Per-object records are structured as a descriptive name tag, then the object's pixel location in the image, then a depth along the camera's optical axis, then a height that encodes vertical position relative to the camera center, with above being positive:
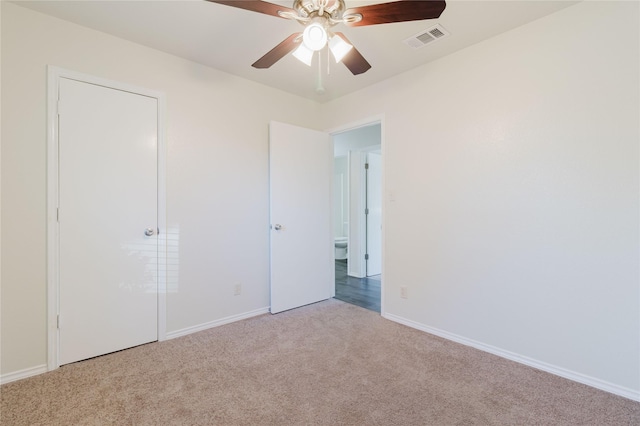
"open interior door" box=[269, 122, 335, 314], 3.21 -0.03
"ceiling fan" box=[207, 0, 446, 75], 1.45 +1.06
